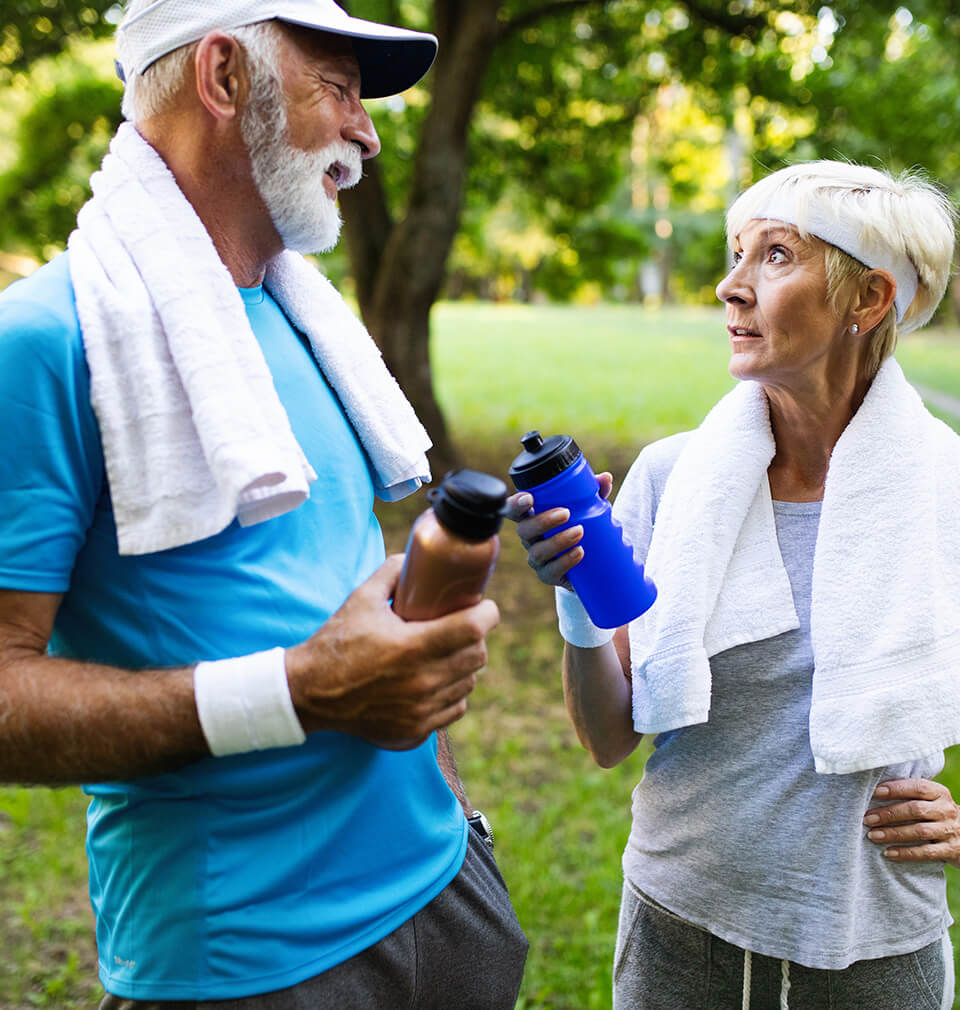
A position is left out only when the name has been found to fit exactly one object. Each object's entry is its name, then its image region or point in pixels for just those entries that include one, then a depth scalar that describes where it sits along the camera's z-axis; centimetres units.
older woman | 177
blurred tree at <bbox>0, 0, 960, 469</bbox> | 778
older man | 125
